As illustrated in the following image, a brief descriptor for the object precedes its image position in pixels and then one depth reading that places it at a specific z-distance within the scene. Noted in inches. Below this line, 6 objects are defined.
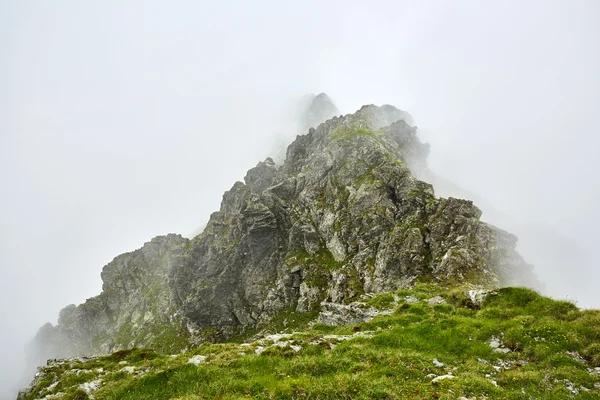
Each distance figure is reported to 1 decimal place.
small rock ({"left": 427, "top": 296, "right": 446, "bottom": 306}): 1249.6
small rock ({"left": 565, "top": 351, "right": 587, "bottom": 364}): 637.9
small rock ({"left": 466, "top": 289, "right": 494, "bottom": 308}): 1076.5
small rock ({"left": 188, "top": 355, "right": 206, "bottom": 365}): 844.6
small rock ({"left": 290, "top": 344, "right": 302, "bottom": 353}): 879.4
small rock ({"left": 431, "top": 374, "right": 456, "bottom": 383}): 620.7
